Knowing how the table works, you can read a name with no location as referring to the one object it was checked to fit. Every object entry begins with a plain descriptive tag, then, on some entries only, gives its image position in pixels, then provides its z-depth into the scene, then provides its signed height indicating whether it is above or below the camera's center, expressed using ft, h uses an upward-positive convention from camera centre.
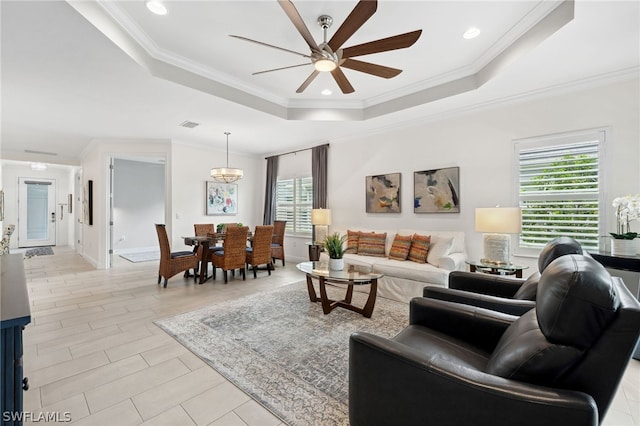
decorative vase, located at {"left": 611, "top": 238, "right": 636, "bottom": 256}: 8.79 -1.18
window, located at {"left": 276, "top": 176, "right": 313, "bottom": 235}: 21.97 +0.61
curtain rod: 21.67 +4.76
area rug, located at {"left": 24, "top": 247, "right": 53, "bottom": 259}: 24.94 -3.98
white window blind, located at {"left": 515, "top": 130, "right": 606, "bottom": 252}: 10.81 +0.96
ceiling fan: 6.29 +4.40
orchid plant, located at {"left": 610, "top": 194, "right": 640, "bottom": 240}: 8.70 -0.08
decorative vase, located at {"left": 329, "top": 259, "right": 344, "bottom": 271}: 11.47 -2.26
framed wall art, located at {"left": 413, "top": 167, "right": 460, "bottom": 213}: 14.34 +1.07
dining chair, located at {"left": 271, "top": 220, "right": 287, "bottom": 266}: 20.66 -1.93
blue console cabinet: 3.55 -1.89
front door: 29.81 -0.21
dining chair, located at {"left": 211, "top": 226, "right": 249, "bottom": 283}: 15.47 -2.40
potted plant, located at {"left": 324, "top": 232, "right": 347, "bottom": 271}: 11.39 -1.71
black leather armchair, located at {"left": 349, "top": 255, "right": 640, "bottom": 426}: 3.15 -2.13
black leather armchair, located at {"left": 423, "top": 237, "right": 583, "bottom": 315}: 6.28 -2.10
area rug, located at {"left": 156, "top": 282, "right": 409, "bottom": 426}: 6.16 -4.15
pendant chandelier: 18.25 +2.45
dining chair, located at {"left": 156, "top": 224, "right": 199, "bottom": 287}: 14.87 -2.77
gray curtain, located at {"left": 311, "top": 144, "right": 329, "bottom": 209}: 20.11 +2.60
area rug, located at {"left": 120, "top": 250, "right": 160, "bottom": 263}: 23.44 -4.13
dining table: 15.85 -1.98
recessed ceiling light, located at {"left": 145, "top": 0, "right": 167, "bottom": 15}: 7.69 +5.76
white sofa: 12.13 -2.64
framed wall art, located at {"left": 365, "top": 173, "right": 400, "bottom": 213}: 16.58 +1.07
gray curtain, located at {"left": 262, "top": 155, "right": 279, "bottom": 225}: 23.84 +1.67
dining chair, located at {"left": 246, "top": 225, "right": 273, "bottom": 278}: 16.72 -2.30
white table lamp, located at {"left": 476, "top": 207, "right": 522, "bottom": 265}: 10.63 -0.72
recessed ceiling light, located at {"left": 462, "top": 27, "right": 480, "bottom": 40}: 9.02 +5.88
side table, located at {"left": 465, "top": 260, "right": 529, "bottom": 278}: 10.83 -2.29
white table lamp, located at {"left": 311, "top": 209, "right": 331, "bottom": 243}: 18.70 -0.45
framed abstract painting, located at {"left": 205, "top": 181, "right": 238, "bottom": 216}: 22.36 +1.00
